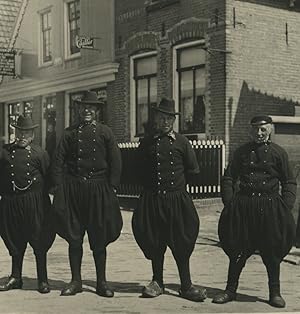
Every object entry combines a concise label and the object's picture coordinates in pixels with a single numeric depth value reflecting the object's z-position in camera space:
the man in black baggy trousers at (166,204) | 4.72
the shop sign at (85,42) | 9.70
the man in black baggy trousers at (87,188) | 4.79
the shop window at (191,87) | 10.91
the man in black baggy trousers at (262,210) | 4.54
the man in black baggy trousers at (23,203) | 4.93
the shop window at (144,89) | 11.81
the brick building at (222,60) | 10.48
